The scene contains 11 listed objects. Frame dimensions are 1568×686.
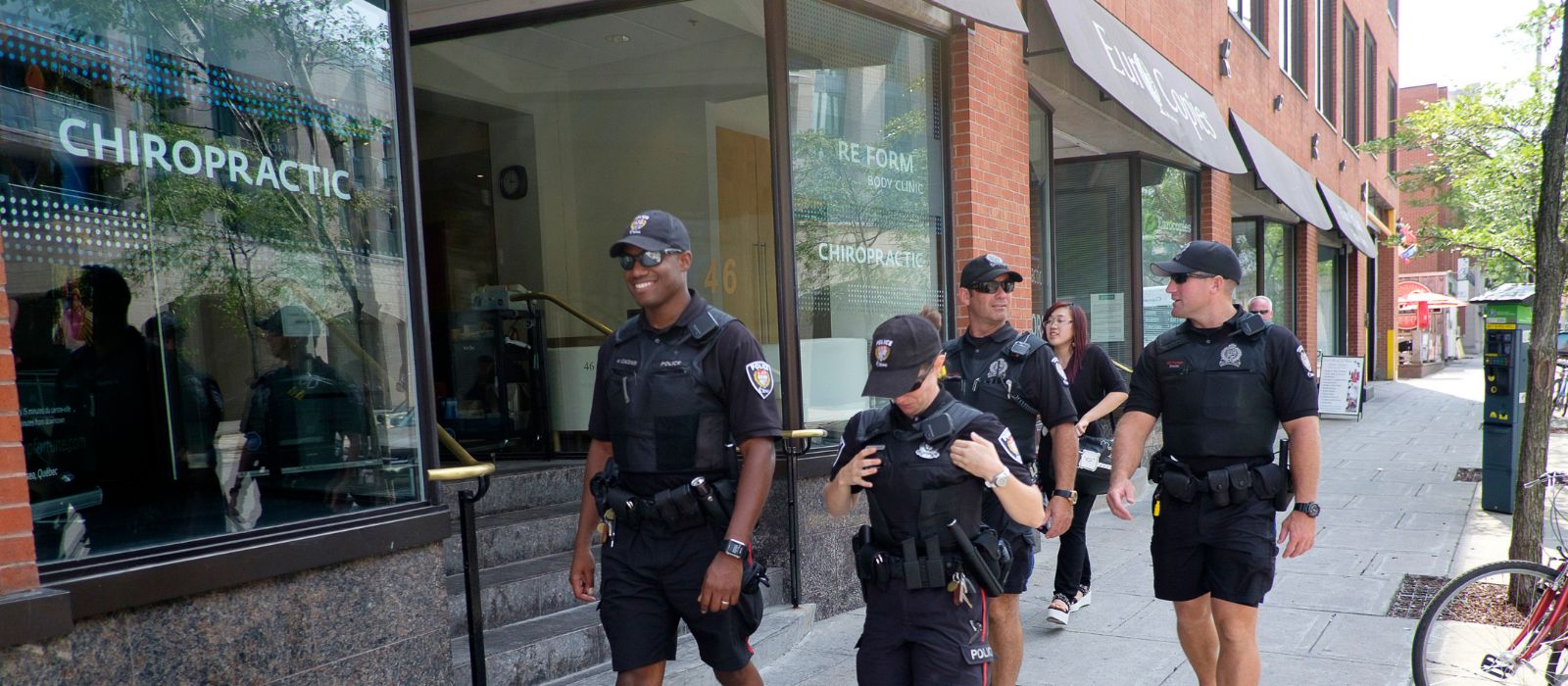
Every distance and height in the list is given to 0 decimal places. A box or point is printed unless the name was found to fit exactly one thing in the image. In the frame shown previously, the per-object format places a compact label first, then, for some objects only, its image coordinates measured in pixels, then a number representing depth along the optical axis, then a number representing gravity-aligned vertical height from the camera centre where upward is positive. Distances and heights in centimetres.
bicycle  391 -147
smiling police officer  316 -53
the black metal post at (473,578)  375 -100
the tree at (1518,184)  534 +94
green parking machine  824 -118
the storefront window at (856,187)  603 +64
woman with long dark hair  539 -61
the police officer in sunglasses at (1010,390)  399 -43
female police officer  276 -63
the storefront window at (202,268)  303 +16
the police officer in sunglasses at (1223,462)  356 -66
